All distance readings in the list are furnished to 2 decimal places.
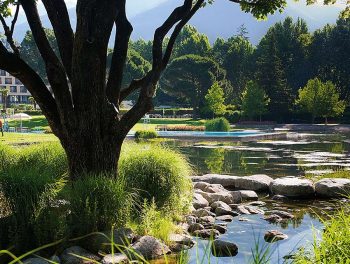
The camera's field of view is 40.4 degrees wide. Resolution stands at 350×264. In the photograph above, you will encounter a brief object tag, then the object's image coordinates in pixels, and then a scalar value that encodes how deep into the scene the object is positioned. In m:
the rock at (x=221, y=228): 8.97
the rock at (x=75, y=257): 6.66
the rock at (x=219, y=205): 10.69
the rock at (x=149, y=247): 7.16
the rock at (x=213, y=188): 12.66
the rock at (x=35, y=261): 6.35
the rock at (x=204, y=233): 8.49
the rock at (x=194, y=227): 8.85
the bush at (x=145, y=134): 30.47
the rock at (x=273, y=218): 9.87
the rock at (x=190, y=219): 9.35
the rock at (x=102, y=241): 7.15
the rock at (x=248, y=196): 12.40
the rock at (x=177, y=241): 7.74
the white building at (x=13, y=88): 115.06
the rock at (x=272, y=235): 8.41
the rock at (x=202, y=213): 10.01
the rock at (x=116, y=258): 6.63
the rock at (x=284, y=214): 10.22
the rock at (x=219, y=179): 14.38
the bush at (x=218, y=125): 36.31
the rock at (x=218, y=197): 11.62
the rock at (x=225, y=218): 9.91
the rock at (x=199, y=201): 10.88
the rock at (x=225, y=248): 7.61
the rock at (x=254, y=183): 13.67
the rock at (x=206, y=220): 9.39
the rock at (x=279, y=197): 12.34
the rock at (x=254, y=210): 10.69
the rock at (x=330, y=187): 12.30
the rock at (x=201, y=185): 13.14
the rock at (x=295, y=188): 12.52
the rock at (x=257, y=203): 11.70
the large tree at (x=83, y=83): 8.20
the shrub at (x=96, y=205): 7.24
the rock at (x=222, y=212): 10.42
